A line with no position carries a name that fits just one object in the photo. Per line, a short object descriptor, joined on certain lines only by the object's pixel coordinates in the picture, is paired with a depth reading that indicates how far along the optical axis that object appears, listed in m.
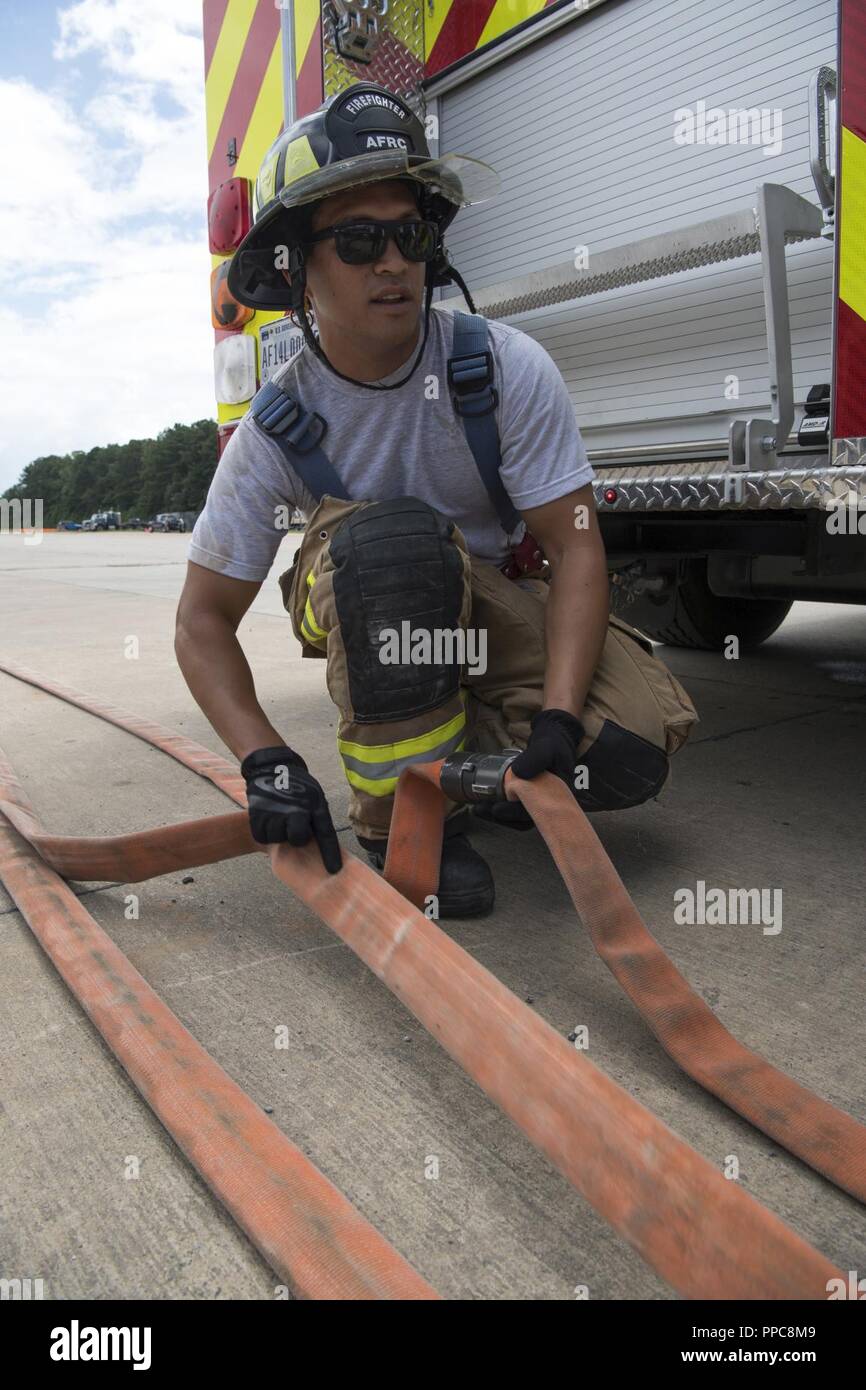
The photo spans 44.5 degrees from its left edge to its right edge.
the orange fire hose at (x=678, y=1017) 1.16
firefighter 1.73
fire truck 2.16
